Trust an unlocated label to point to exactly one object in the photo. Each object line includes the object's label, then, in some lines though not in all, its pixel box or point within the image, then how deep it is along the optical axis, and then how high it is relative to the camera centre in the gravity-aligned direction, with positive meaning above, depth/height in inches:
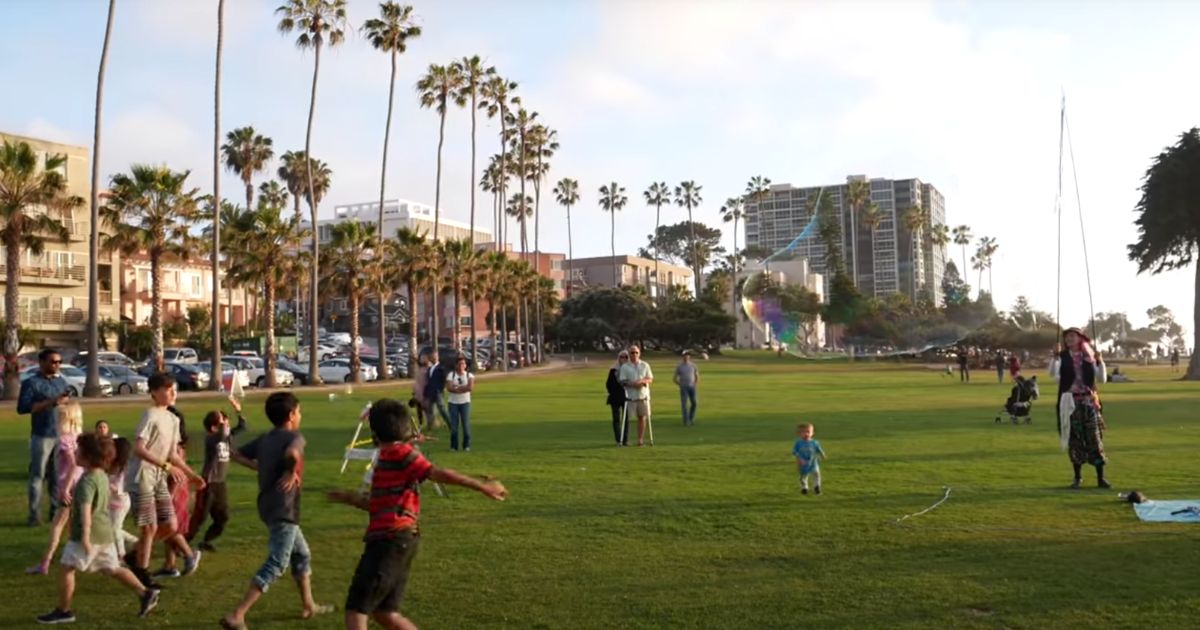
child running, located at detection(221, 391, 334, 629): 265.7 -37.6
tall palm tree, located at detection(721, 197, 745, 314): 5351.4 +698.9
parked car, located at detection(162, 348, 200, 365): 2381.9 -14.2
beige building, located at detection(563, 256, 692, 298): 5551.2 +404.3
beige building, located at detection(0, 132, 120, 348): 2341.3 +167.4
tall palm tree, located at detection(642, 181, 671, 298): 5526.6 +814.6
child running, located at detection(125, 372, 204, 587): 315.3 -39.1
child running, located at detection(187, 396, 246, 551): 358.0 -46.1
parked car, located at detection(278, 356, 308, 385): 2129.7 -48.4
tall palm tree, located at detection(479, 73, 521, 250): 2945.4 +744.2
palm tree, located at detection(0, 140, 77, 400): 1501.0 +223.4
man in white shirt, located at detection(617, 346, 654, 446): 727.1 -30.7
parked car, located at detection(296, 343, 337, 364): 3030.3 -14.3
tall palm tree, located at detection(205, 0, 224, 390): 1659.6 +178.8
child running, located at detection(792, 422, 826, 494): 482.6 -54.6
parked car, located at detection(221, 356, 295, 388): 1978.3 -48.9
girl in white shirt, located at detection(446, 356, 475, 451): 690.2 -36.1
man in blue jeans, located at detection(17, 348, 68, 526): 393.7 -26.0
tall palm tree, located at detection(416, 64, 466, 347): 2655.0 +690.0
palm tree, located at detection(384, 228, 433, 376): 2459.4 +205.4
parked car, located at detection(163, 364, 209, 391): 1782.7 -53.1
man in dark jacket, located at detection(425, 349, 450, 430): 745.6 -29.7
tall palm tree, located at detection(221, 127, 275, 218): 3078.2 +601.4
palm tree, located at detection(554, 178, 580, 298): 4758.9 +726.8
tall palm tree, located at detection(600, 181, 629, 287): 5295.3 +759.9
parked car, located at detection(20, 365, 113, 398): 1617.9 -48.1
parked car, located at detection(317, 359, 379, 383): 2224.4 -52.7
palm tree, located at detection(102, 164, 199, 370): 1673.2 +231.8
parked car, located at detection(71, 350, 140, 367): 2075.8 -19.2
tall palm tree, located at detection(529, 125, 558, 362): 3505.7 +682.7
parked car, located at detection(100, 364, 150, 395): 1717.5 -53.6
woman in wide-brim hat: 493.7 -32.7
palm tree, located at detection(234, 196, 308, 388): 1985.7 +206.0
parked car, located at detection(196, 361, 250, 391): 1834.3 -37.9
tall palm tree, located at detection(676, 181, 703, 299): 5506.9 +807.8
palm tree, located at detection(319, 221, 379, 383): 2241.6 +193.3
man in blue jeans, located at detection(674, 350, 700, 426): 900.0 -34.0
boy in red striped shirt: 221.3 -38.1
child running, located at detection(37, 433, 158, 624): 281.9 -53.0
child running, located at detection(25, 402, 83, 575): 340.5 -44.5
